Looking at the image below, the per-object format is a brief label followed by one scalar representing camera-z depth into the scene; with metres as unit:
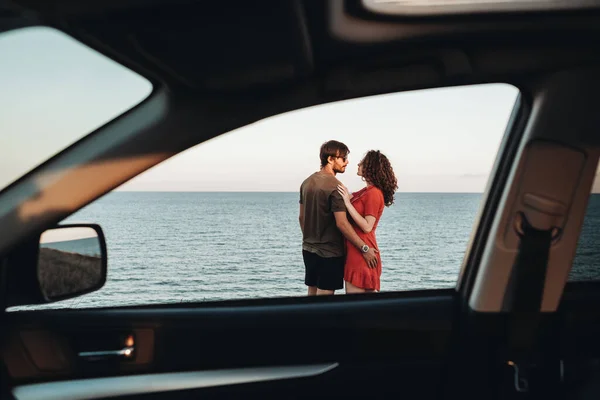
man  4.98
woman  4.98
